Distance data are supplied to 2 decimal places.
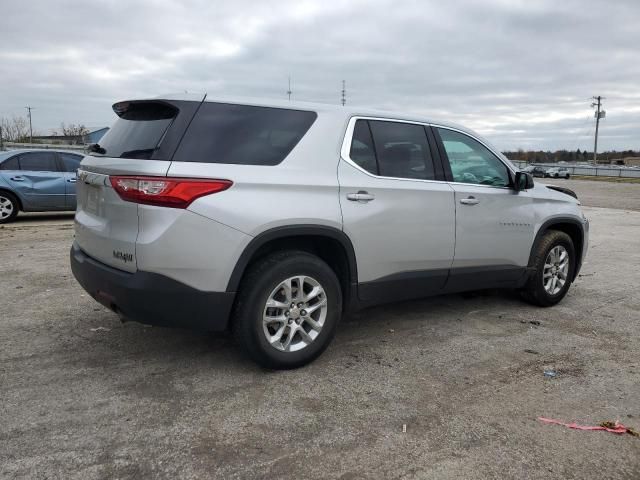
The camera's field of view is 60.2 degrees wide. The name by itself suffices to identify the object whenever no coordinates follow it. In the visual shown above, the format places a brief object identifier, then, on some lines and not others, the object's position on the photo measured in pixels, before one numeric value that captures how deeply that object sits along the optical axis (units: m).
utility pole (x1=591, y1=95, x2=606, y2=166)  78.25
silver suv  3.26
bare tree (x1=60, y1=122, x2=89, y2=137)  63.69
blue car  11.07
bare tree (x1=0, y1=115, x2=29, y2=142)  63.96
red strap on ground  3.07
